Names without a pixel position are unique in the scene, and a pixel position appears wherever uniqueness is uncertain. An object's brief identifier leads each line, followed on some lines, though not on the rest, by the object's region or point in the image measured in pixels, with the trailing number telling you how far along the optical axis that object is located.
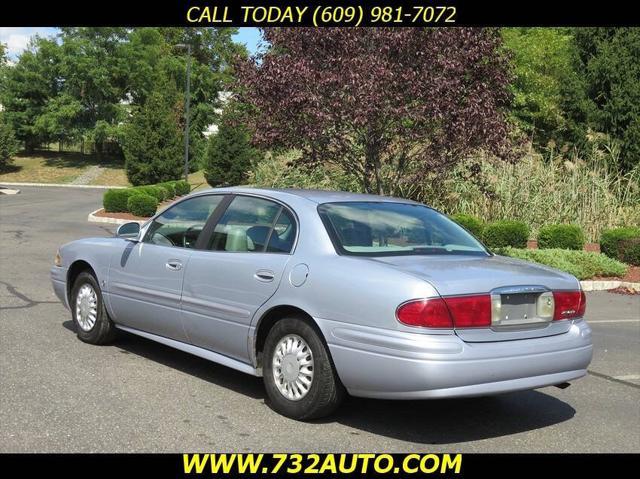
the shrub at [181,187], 34.81
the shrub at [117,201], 23.89
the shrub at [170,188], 31.67
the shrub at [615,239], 15.06
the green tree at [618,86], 29.02
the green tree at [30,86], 62.81
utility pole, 38.88
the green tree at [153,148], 41.59
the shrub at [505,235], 15.32
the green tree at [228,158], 41.06
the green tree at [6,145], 54.72
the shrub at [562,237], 15.31
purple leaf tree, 11.99
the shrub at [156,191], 26.31
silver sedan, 4.36
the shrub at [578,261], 13.45
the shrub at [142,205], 23.02
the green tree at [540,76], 37.59
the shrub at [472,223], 15.65
